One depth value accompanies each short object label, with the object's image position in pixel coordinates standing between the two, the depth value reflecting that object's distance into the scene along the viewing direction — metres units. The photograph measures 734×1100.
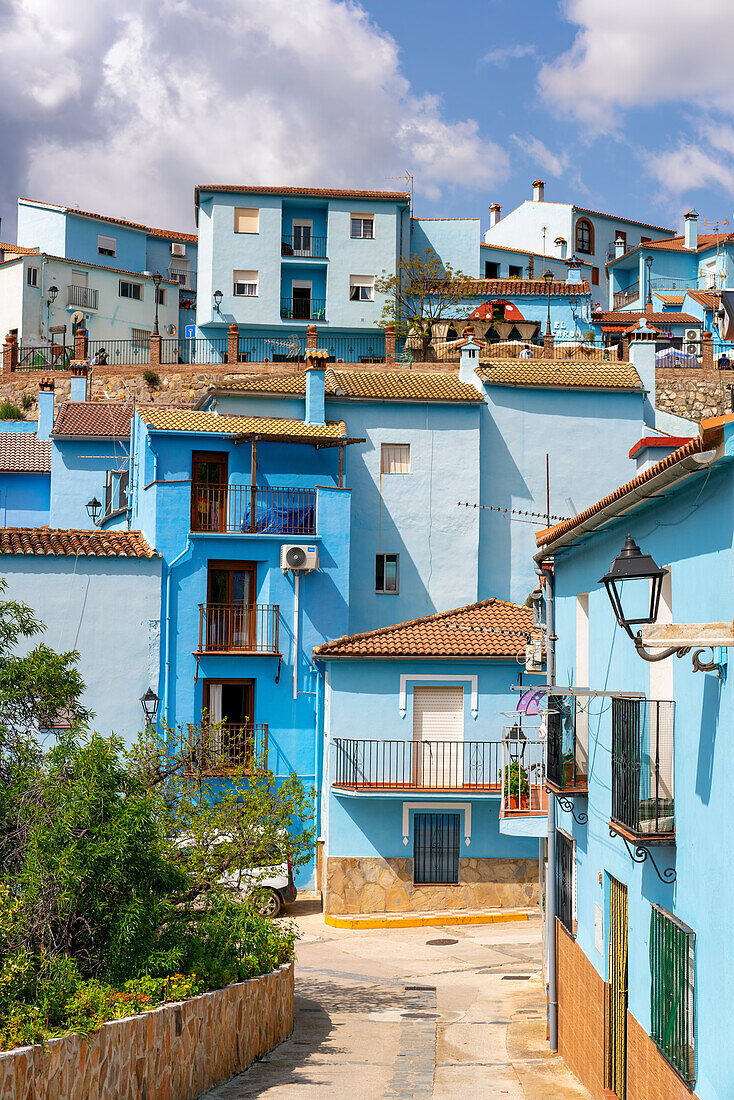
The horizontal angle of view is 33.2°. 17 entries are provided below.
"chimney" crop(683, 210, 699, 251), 68.25
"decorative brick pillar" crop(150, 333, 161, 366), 52.58
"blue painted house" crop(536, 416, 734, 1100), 8.95
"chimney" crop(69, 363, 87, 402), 45.94
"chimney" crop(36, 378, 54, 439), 40.09
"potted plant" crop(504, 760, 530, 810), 18.69
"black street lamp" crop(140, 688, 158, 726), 27.56
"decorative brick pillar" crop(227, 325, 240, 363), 51.25
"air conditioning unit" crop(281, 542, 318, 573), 29.30
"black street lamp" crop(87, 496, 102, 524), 36.81
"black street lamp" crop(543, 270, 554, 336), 55.41
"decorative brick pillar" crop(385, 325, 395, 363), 49.56
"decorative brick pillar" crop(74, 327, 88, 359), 52.25
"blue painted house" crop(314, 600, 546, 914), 27.86
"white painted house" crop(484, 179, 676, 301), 71.56
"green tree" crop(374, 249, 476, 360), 53.22
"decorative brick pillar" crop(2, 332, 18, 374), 52.92
